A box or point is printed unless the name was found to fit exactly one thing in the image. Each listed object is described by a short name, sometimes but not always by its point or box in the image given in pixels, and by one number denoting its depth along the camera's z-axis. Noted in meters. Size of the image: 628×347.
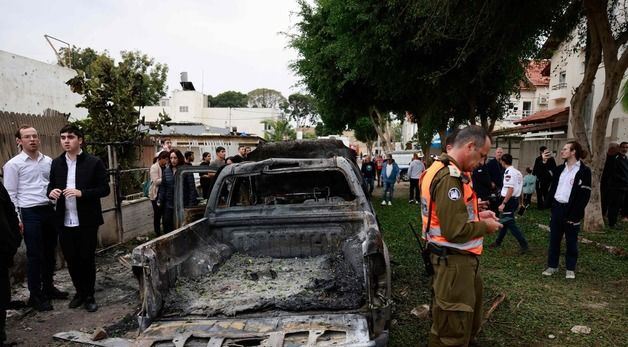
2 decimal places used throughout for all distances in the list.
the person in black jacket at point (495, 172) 8.03
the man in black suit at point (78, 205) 4.59
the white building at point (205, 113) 47.22
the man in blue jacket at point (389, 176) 13.37
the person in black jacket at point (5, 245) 3.74
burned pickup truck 2.86
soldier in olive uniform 2.75
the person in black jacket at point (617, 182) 8.64
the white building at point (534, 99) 34.88
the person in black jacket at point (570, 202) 5.15
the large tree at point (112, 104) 8.39
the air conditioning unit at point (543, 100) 35.78
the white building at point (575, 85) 12.18
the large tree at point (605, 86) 7.45
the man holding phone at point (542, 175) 11.16
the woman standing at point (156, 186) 7.72
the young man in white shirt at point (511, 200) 6.72
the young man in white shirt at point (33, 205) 4.67
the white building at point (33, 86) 12.15
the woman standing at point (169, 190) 7.10
